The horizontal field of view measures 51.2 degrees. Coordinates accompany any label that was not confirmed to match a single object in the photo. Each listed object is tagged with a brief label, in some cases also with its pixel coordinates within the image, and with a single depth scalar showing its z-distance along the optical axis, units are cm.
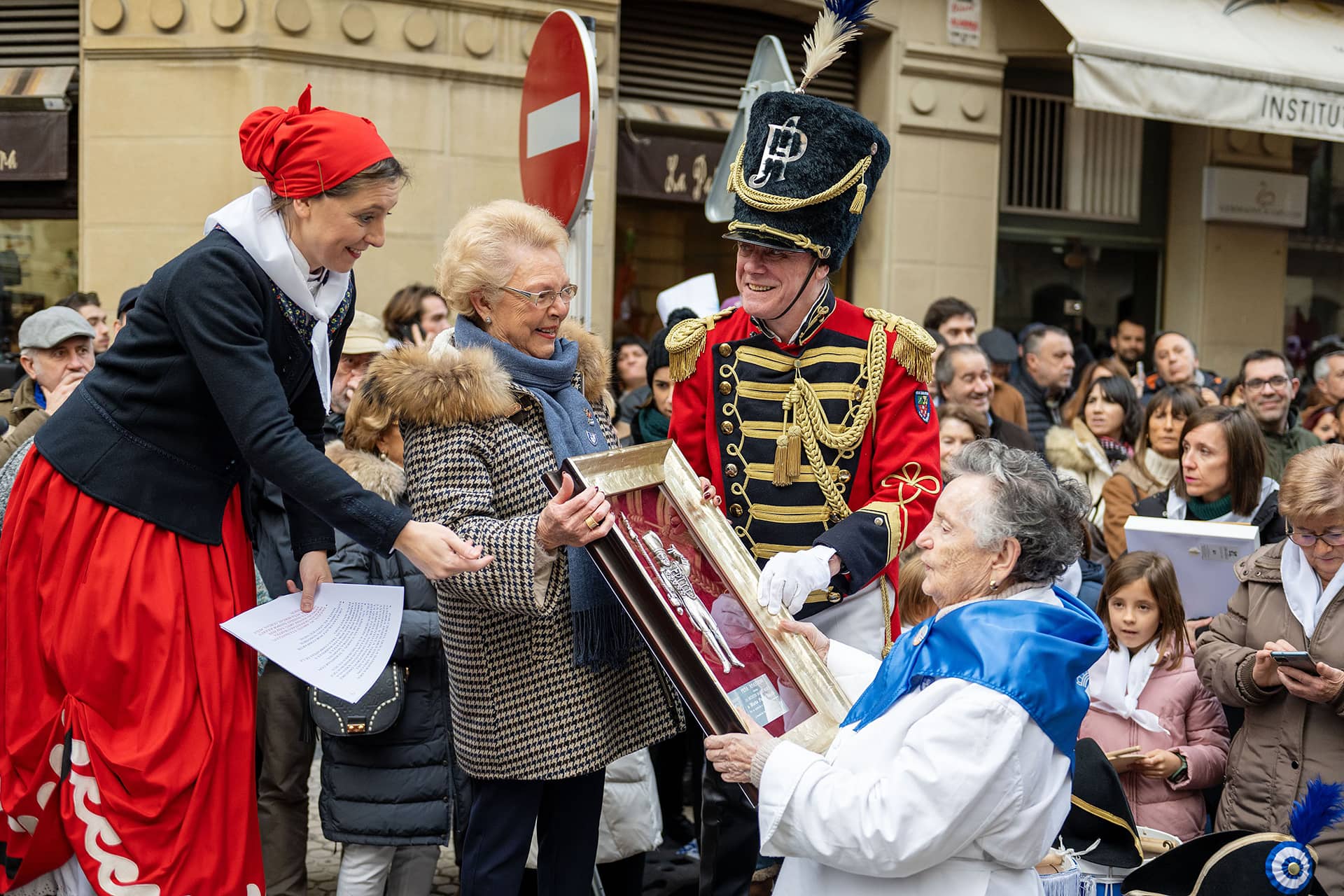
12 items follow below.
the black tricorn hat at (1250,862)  335
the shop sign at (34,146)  877
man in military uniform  339
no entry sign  440
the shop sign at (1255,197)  1303
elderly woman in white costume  242
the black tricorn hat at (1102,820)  363
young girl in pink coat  429
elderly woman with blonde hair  320
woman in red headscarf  286
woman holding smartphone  395
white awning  1055
